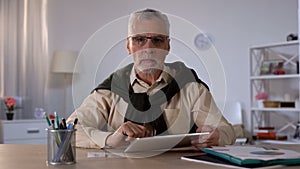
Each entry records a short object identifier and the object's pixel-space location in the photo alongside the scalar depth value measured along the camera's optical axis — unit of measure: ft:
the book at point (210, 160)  3.51
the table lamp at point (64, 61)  15.07
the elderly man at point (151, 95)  5.02
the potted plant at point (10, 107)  14.06
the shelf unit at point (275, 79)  13.06
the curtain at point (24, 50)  14.73
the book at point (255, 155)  3.45
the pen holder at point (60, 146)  3.68
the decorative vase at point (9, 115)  14.03
